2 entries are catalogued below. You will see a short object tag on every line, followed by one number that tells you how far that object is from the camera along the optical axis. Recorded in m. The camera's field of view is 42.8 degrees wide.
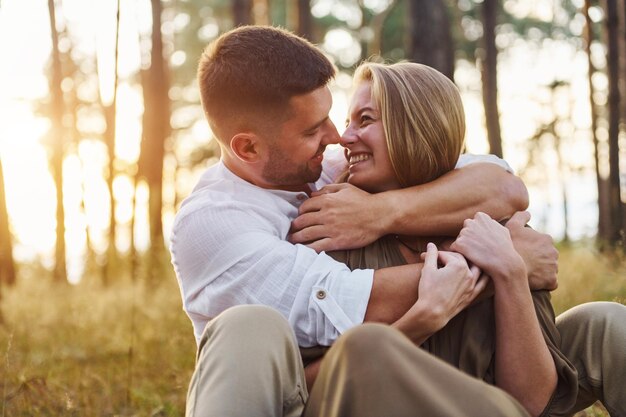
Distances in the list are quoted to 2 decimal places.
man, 1.86
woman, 2.30
